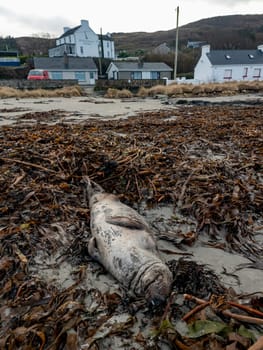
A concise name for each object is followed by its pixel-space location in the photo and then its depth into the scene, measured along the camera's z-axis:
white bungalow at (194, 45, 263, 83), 39.42
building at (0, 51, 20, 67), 47.09
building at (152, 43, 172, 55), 73.73
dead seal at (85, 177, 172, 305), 1.71
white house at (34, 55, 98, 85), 41.53
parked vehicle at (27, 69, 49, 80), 32.23
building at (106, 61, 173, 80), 43.62
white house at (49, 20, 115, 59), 58.19
